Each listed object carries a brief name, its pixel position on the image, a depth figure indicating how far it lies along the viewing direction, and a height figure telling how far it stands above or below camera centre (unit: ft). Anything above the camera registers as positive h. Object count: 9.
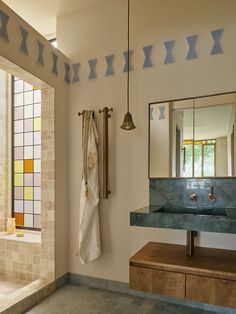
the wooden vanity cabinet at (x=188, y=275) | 5.97 -2.64
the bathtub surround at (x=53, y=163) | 9.02 +0.19
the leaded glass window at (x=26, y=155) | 11.65 +0.60
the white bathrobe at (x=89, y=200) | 8.89 -1.13
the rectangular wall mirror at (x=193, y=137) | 7.80 +1.00
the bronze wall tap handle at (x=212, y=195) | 7.82 -0.82
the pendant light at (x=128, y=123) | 7.87 +1.40
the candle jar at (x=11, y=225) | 11.49 -2.60
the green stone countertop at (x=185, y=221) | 5.88 -1.28
